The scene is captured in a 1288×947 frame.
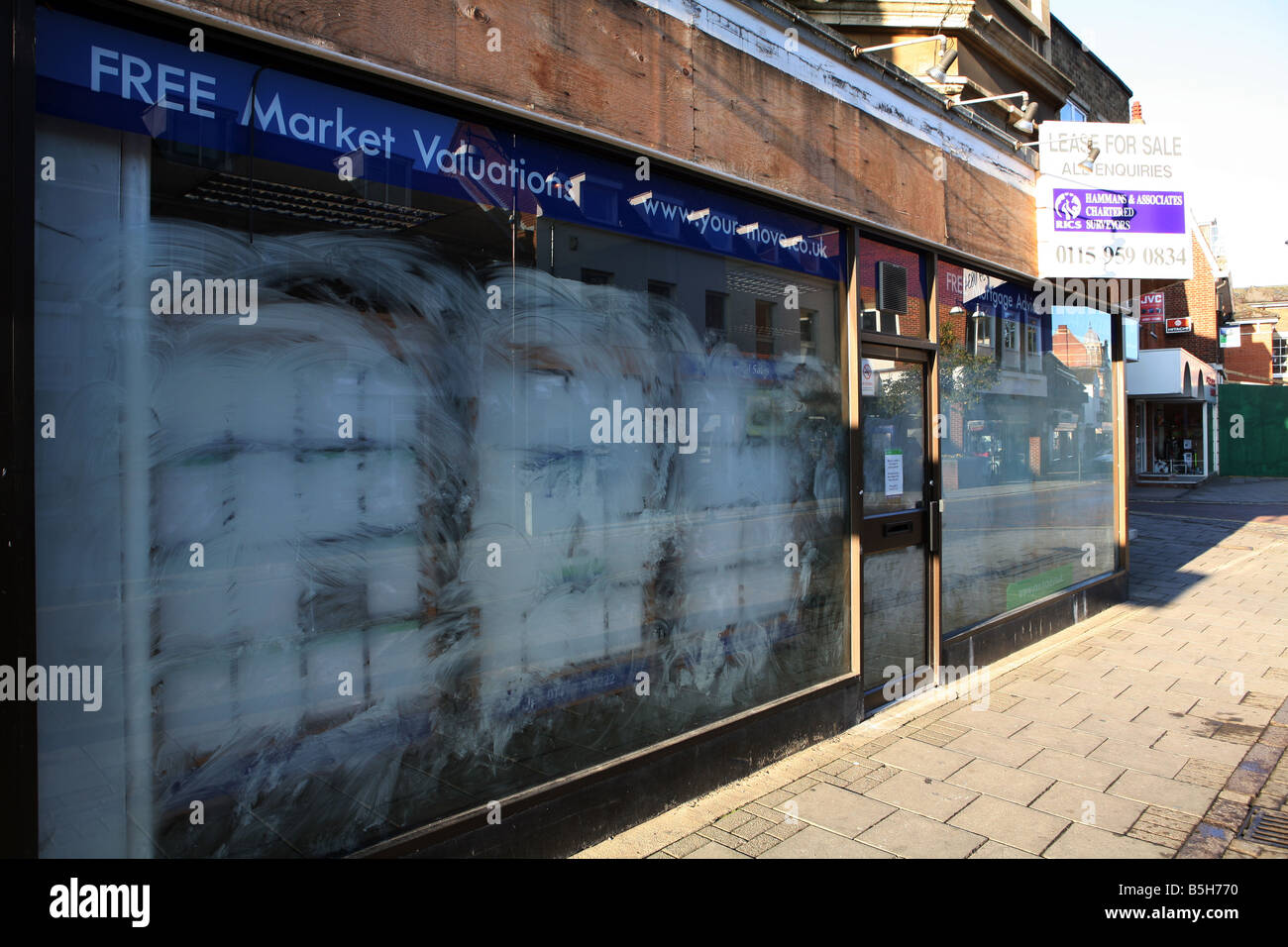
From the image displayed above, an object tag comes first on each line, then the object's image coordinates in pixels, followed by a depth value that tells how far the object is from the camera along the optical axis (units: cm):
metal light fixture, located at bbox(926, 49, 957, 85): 722
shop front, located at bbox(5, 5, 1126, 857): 251
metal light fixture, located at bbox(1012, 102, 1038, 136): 771
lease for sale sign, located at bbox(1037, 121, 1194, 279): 760
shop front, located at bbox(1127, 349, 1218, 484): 2800
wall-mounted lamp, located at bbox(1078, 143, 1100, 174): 759
